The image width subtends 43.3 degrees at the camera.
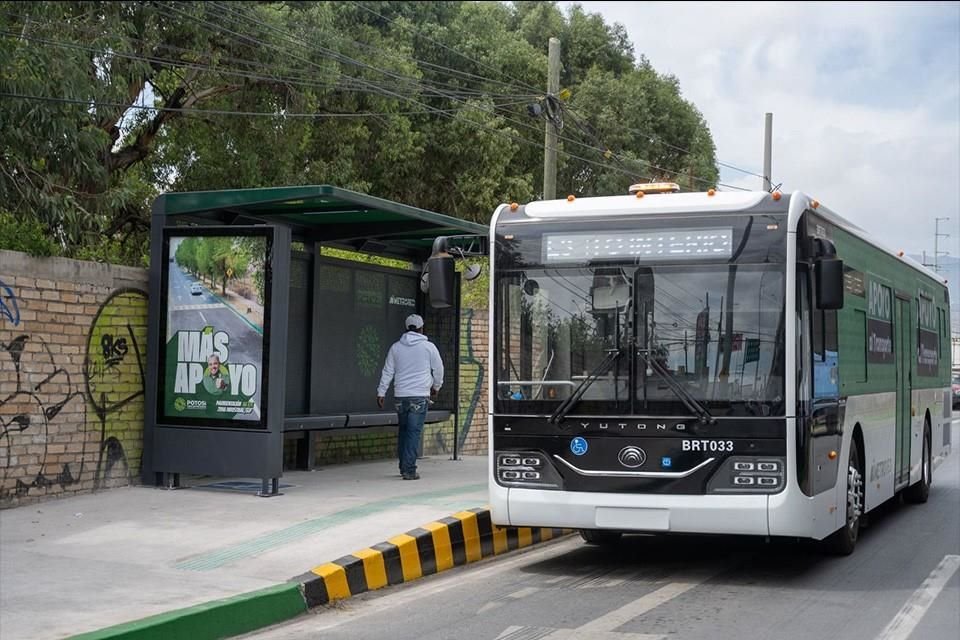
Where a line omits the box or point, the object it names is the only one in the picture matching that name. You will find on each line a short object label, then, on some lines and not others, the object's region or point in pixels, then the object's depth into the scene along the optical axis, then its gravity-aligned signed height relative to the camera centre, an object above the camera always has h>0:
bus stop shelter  11.55 +0.58
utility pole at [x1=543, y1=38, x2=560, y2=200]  21.91 +4.79
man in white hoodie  13.23 +0.11
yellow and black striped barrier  8.29 -1.29
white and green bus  8.55 +0.21
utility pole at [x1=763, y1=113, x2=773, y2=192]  34.69 +7.21
